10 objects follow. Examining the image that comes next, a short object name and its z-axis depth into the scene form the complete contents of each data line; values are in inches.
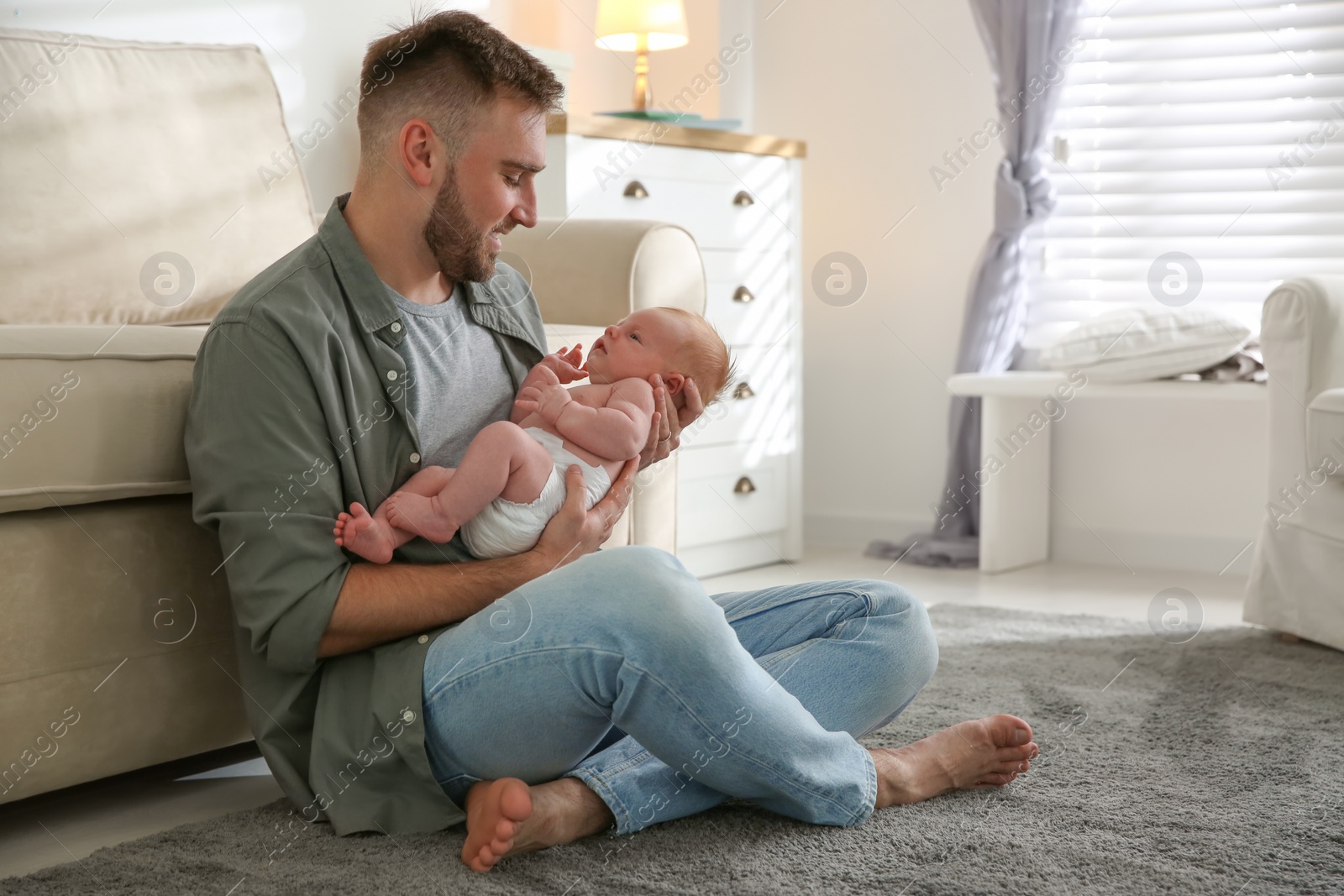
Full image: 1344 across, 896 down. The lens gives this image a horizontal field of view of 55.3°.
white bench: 119.3
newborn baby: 49.3
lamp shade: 123.5
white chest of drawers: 107.6
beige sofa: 50.9
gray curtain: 127.8
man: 45.7
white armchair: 86.0
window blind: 120.7
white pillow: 112.3
